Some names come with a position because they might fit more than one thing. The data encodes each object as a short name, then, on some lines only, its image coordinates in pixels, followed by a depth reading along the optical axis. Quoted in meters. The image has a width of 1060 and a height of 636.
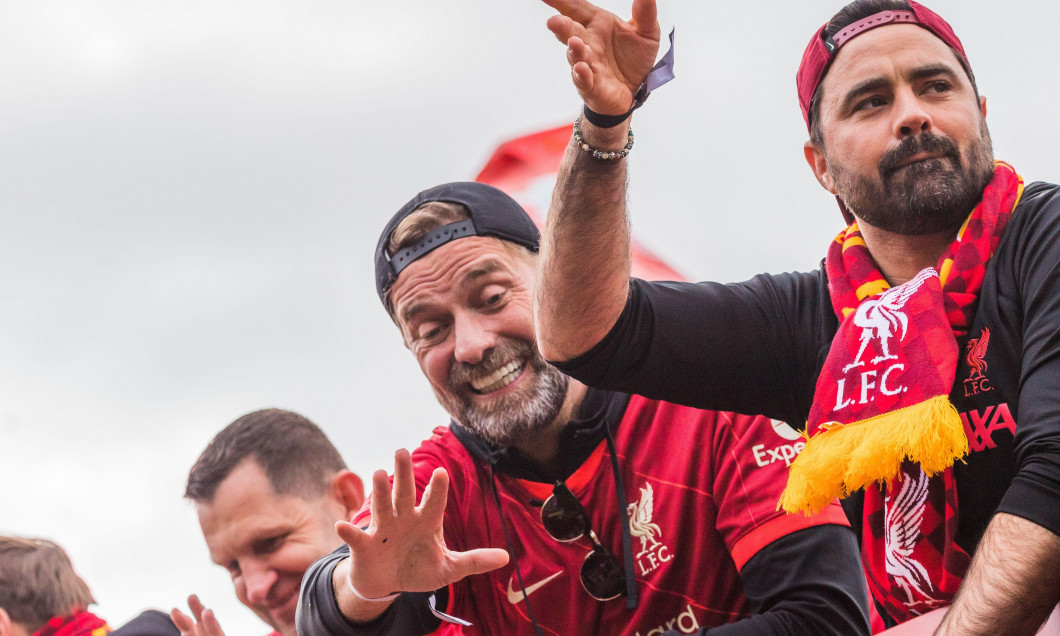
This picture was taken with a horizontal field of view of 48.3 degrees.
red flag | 8.60
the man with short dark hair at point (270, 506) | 4.09
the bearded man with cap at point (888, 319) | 2.44
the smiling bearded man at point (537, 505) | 2.92
